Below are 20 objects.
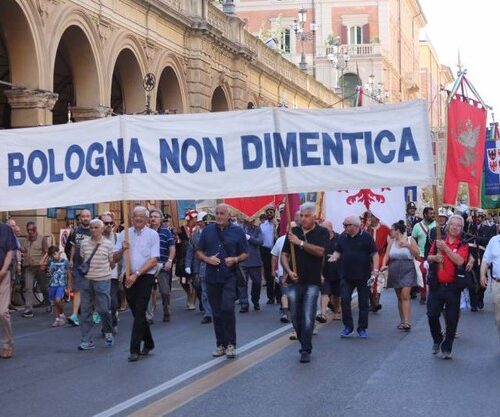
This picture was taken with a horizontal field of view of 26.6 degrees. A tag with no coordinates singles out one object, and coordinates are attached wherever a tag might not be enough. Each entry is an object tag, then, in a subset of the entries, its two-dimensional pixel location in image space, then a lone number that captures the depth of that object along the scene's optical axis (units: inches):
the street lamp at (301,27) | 1827.0
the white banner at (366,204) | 735.1
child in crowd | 666.8
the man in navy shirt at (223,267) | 474.3
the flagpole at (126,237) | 436.1
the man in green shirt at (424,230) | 730.2
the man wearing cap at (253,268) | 735.1
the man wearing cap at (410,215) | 1105.6
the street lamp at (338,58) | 2381.9
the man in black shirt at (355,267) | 554.9
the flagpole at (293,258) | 465.7
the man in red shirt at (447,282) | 463.5
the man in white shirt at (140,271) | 466.3
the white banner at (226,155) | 454.9
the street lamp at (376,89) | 2751.0
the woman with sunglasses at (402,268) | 595.2
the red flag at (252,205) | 844.6
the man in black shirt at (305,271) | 462.0
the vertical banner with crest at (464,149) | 478.0
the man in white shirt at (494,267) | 473.4
